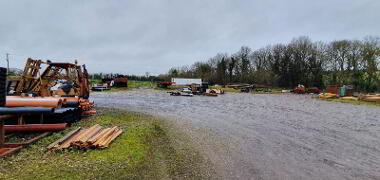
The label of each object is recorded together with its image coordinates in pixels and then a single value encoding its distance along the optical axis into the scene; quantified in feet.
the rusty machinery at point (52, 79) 43.16
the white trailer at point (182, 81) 196.60
